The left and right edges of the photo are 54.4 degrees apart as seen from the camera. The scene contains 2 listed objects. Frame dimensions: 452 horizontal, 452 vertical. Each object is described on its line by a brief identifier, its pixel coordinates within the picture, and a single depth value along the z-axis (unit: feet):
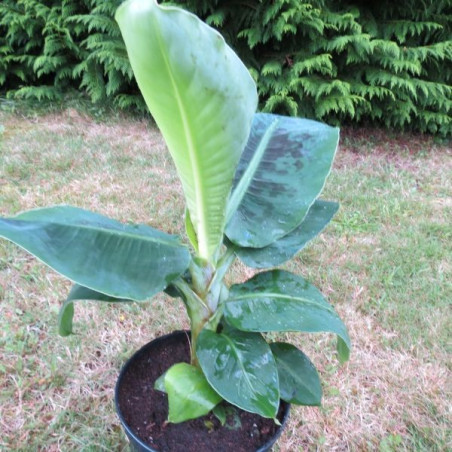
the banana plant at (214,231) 1.69
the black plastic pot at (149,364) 2.81
